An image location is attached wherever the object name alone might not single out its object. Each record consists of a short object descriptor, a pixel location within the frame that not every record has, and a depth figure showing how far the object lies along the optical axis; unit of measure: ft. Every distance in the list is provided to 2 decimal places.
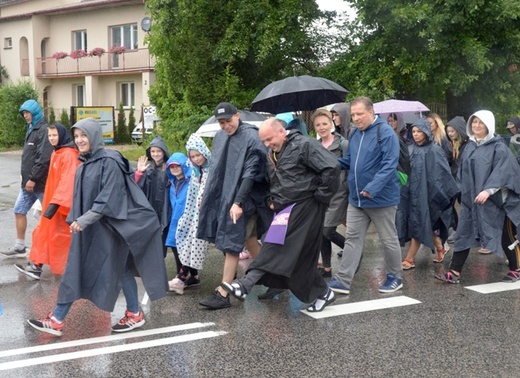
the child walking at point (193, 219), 22.93
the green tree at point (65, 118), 108.99
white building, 112.98
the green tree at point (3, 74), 134.48
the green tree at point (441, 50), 42.22
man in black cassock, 19.94
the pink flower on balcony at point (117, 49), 111.93
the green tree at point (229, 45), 51.55
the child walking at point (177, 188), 23.41
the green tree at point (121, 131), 102.58
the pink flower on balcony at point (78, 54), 117.50
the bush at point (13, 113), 105.81
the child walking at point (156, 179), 24.02
